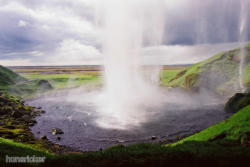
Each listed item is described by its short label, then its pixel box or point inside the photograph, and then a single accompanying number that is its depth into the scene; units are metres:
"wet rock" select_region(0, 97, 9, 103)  51.45
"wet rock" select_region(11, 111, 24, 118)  41.44
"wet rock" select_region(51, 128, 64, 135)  31.53
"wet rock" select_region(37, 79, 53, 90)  100.29
